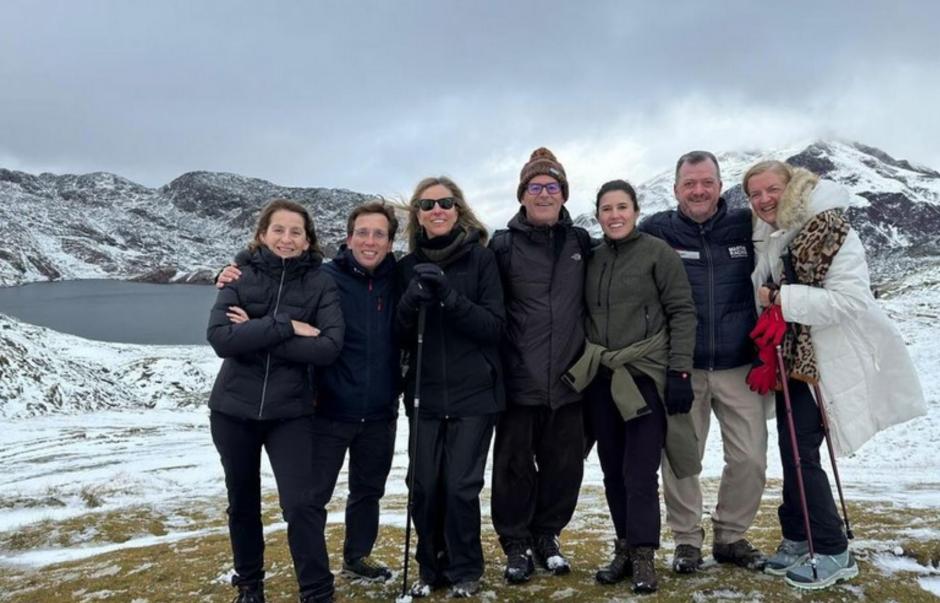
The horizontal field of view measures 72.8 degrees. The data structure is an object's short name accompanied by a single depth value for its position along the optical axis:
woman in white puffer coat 5.66
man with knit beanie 6.12
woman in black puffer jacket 5.54
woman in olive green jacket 5.82
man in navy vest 6.26
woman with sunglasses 5.88
